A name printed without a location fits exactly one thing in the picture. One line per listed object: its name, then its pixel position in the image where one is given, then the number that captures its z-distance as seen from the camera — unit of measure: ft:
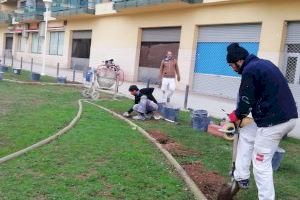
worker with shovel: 15.79
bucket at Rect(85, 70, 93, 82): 55.31
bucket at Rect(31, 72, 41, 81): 71.97
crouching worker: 37.06
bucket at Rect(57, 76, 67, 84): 72.23
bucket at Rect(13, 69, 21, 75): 82.07
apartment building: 61.82
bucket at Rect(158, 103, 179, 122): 38.78
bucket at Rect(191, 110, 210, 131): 35.22
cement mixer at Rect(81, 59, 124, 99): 52.75
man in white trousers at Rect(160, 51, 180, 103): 51.26
